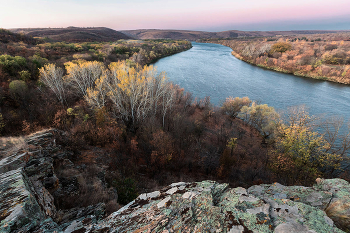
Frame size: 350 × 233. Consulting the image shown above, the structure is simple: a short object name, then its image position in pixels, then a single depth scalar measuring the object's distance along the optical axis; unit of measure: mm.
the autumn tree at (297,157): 16642
